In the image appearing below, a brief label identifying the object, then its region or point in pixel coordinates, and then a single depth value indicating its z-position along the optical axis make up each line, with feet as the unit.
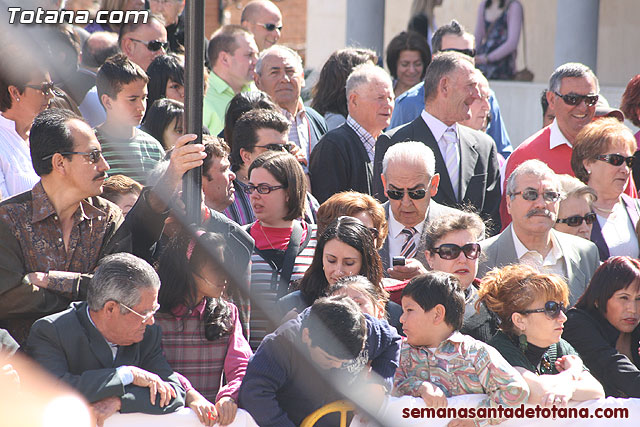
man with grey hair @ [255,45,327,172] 39.96
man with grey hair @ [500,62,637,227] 38.22
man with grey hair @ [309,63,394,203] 35.86
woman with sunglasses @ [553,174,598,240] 33.22
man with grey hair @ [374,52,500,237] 35.58
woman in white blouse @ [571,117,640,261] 34.09
